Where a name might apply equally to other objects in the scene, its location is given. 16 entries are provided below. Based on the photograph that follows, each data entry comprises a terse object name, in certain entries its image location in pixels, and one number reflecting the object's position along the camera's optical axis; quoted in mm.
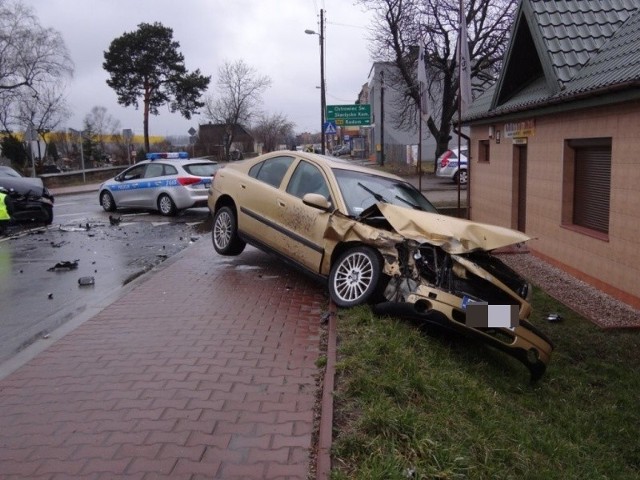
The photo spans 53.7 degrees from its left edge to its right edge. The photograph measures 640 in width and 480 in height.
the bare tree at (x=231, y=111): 67000
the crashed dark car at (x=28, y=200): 14875
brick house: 7770
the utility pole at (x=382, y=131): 46678
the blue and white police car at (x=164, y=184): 17031
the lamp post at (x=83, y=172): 35094
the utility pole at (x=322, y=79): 39062
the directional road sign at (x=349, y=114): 42219
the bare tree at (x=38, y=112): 41312
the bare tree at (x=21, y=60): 36312
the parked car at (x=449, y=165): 29500
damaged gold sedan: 5414
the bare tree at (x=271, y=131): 78562
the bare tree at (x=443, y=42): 31750
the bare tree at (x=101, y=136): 65725
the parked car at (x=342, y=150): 78912
